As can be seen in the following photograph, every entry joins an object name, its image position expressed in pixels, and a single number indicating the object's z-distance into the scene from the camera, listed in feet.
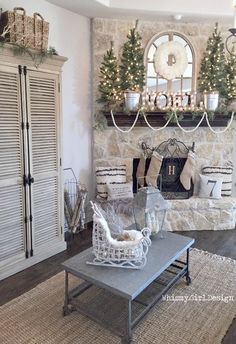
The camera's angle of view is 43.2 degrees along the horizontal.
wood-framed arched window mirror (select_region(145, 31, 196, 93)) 13.85
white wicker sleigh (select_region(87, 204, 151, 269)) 6.85
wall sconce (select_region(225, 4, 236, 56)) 13.34
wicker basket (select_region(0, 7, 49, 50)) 8.65
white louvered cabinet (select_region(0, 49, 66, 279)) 8.89
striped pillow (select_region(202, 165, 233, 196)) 13.97
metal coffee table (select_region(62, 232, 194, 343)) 6.31
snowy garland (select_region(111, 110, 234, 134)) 13.28
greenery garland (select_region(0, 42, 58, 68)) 8.60
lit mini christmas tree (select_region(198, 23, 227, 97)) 13.33
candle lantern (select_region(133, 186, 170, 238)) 8.25
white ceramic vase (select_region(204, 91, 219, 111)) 13.01
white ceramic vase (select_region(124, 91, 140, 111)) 12.84
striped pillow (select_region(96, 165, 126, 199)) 13.43
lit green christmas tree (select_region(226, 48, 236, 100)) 13.43
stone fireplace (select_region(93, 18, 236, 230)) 13.26
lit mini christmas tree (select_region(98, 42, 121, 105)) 13.00
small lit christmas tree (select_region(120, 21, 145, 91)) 13.04
